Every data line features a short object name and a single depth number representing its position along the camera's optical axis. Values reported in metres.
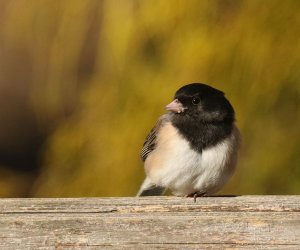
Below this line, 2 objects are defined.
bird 4.95
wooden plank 4.77
